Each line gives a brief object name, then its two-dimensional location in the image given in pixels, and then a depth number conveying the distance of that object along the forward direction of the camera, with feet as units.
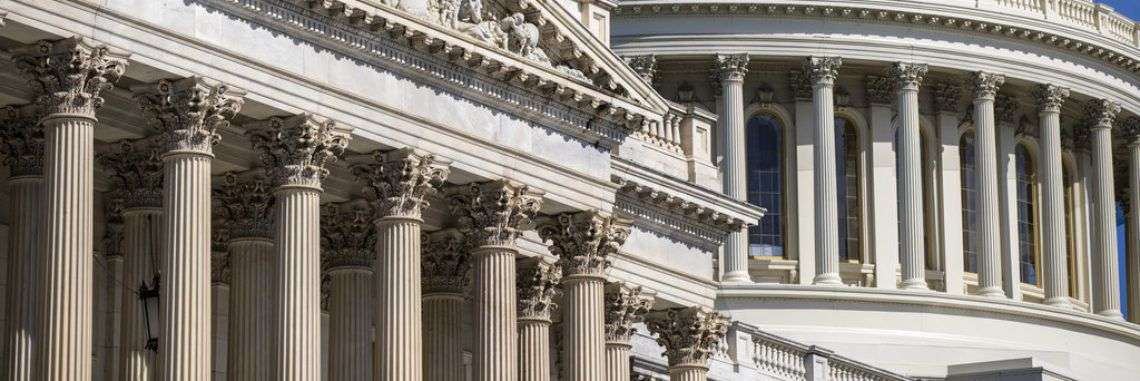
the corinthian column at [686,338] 241.35
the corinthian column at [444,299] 219.82
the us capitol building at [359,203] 178.81
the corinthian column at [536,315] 216.95
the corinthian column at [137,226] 197.67
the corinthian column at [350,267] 210.38
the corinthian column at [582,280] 219.61
